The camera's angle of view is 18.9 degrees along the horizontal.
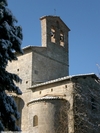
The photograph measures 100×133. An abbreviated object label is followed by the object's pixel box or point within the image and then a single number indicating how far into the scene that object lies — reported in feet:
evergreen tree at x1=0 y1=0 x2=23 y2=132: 30.86
